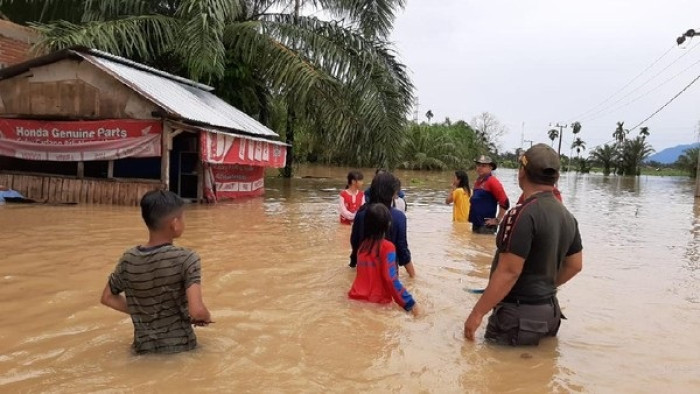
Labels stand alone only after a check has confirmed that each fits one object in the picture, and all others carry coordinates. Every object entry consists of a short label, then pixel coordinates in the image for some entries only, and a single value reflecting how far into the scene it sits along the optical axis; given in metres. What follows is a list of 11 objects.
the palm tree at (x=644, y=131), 84.50
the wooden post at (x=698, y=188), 23.92
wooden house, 12.55
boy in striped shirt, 3.23
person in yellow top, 10.33
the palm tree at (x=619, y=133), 90.46
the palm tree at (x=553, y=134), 104.44
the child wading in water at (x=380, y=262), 4.64
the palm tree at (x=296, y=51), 16.31
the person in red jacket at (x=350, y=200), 8.99
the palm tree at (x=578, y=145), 100.62
